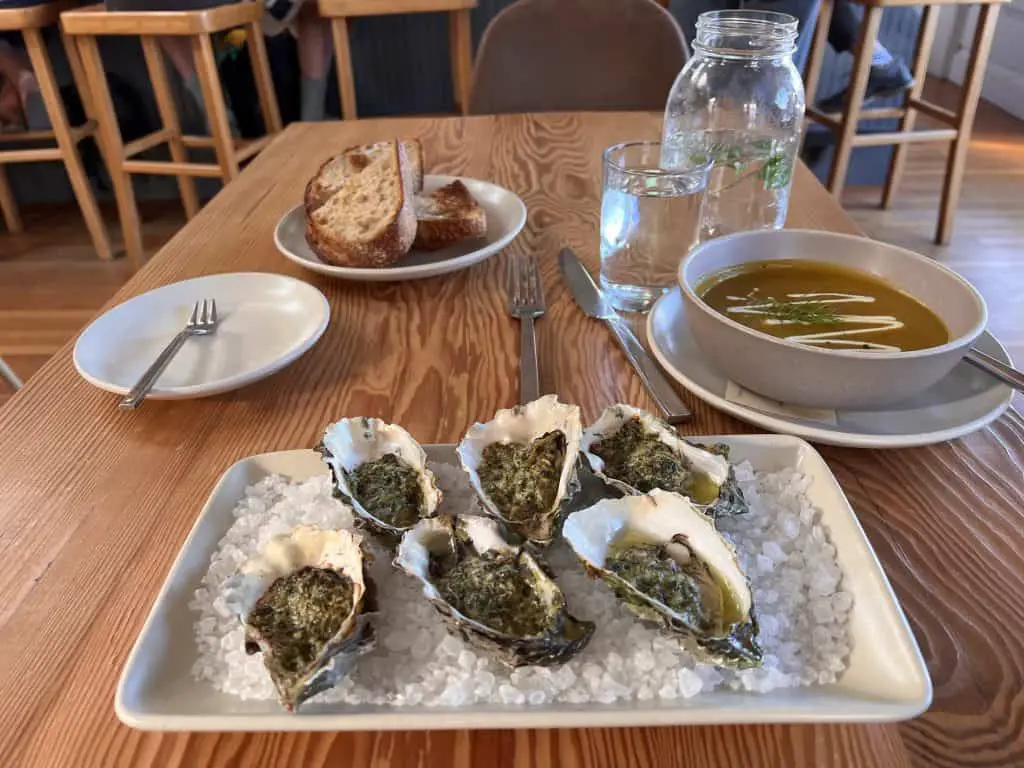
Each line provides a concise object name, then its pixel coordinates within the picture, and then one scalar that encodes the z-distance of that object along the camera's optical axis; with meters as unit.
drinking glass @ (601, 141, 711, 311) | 0.83
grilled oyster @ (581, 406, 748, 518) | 0.51
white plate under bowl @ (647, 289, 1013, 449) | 0.60
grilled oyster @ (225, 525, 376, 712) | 0.40
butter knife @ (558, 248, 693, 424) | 0.66
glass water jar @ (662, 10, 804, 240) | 0.92
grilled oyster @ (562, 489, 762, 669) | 0.41
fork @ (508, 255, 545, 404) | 0.71
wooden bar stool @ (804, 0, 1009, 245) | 2.48
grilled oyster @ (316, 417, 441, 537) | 0.51
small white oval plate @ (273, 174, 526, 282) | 0.89
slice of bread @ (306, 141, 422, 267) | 0.92
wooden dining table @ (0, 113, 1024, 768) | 0.41
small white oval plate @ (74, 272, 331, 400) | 0.72
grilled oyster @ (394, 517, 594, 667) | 0.41
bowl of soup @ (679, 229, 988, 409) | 0.57
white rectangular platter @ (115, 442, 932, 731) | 0.38
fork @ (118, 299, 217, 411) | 0.67
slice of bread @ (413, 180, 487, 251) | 0.98
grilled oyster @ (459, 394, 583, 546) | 0.50
